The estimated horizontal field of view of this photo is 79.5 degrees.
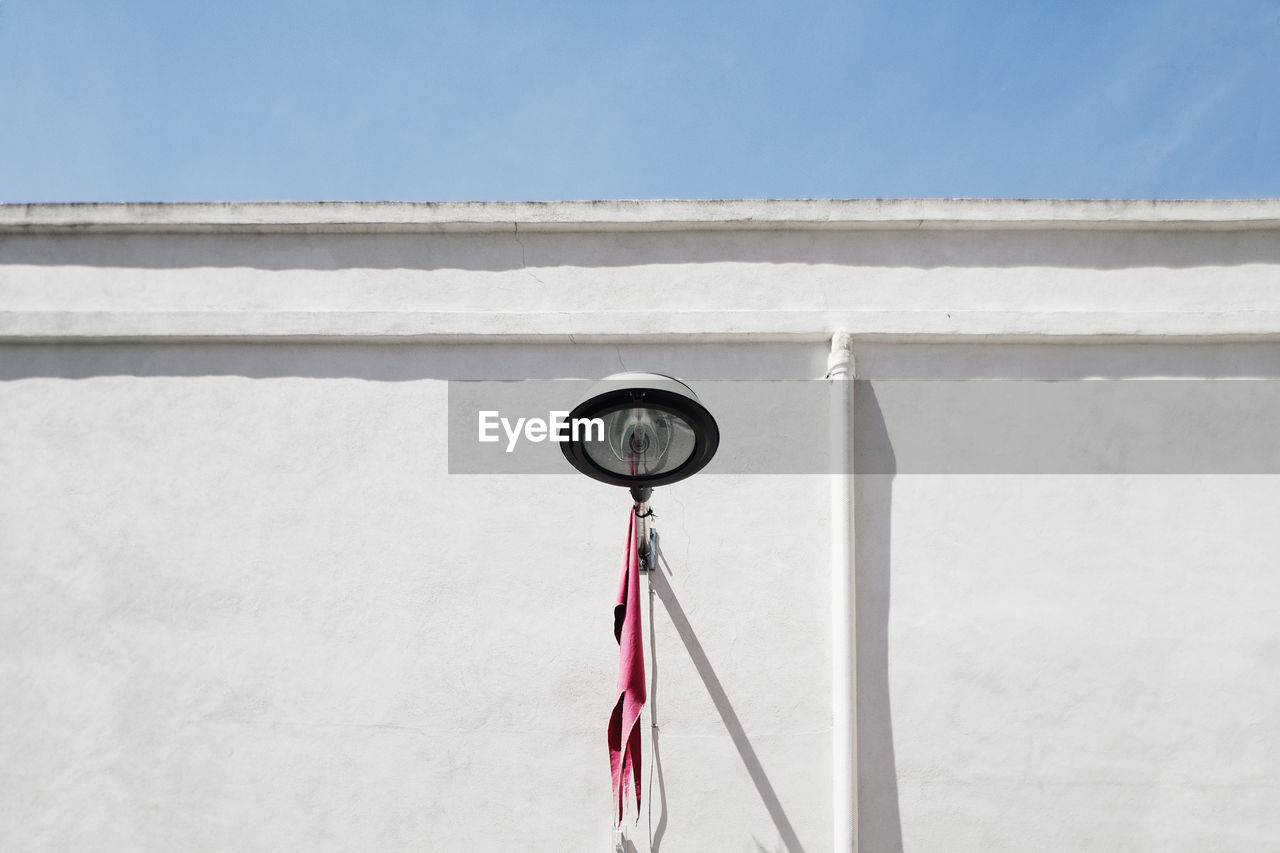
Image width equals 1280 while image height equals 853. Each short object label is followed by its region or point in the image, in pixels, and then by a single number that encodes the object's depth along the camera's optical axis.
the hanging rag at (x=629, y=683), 3.37
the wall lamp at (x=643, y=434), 2.84
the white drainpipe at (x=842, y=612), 3.99
